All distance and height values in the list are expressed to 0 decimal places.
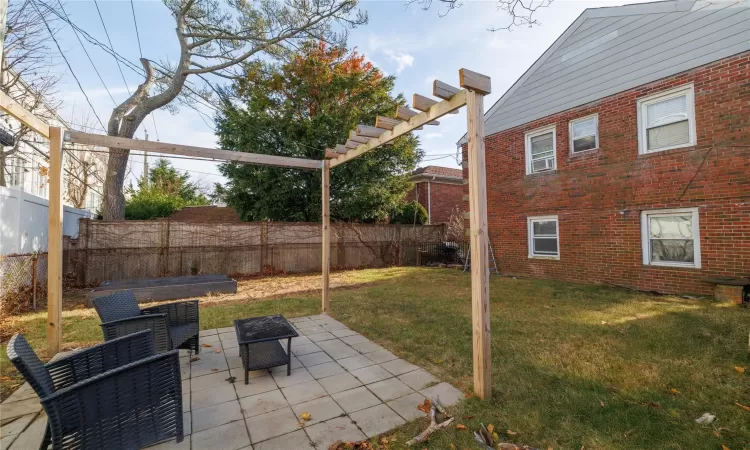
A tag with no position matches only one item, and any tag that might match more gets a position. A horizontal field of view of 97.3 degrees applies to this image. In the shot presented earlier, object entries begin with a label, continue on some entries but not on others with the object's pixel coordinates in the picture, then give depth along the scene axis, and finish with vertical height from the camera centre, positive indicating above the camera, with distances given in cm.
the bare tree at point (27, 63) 752 +427
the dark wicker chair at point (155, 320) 320 -90
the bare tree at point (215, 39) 1025 +646
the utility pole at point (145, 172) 2269 +468
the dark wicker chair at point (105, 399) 180 -99
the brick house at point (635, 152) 635 +184
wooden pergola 289 +104
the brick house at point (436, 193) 1930 +236
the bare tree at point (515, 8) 389 +267
